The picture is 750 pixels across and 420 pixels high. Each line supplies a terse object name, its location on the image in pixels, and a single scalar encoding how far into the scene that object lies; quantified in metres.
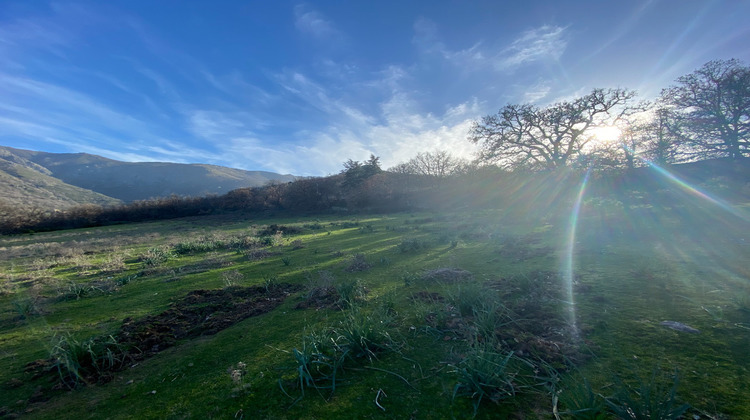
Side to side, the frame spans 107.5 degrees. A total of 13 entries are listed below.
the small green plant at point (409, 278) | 5.94
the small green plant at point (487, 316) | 3.40
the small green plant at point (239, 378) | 2.84
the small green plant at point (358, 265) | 7.63
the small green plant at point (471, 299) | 4.01
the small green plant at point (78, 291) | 6.45
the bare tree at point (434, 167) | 44.78
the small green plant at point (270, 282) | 6.25
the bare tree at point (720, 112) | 19.11
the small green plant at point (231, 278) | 6.69
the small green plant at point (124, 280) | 7.36
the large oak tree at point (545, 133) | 24.69
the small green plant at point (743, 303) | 3.57
